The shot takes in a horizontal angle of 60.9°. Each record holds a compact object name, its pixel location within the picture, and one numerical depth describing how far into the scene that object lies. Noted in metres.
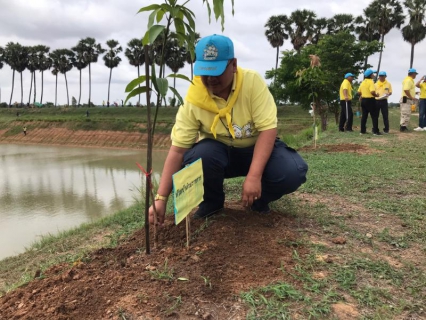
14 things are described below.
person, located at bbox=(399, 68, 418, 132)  8.26
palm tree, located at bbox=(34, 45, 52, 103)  47.09
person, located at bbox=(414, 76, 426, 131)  8.23
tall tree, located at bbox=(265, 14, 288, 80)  31.88
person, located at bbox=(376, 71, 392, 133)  7.89
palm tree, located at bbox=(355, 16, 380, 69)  30.53
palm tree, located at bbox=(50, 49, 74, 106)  45.31
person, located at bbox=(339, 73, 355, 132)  8.31
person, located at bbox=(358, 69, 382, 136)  7.68
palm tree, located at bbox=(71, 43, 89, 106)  43.91
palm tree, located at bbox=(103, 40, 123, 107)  42.38
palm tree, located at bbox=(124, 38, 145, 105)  40.34
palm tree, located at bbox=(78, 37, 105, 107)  43.41
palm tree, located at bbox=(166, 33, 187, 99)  38.24
